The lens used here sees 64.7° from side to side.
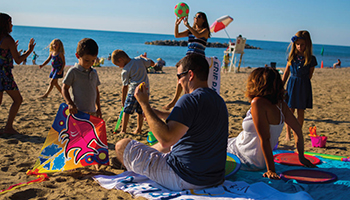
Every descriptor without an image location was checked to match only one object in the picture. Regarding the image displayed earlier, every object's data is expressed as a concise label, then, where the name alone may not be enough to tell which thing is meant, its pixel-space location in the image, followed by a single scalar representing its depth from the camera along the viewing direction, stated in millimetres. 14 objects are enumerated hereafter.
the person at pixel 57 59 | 7596
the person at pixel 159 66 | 17553
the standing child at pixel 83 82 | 3592
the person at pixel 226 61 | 19680
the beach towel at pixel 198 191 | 2586
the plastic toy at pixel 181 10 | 5617
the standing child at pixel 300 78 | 4797
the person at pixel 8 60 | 4372
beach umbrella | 10297
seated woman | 3025
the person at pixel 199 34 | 5383
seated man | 2262
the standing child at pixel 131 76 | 4902
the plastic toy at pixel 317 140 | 4574
